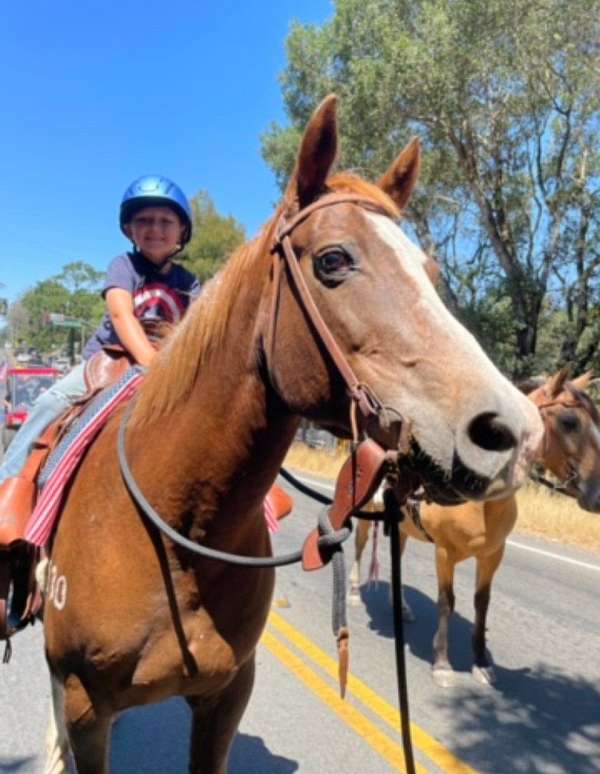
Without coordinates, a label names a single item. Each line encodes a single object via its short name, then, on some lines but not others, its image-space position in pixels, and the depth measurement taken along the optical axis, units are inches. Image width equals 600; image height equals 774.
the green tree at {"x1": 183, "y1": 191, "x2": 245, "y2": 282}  1349.7
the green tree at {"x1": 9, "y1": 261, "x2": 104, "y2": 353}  3592.5
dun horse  192.2
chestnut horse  63.9
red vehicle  642.2
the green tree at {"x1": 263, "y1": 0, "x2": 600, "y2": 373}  607.2
